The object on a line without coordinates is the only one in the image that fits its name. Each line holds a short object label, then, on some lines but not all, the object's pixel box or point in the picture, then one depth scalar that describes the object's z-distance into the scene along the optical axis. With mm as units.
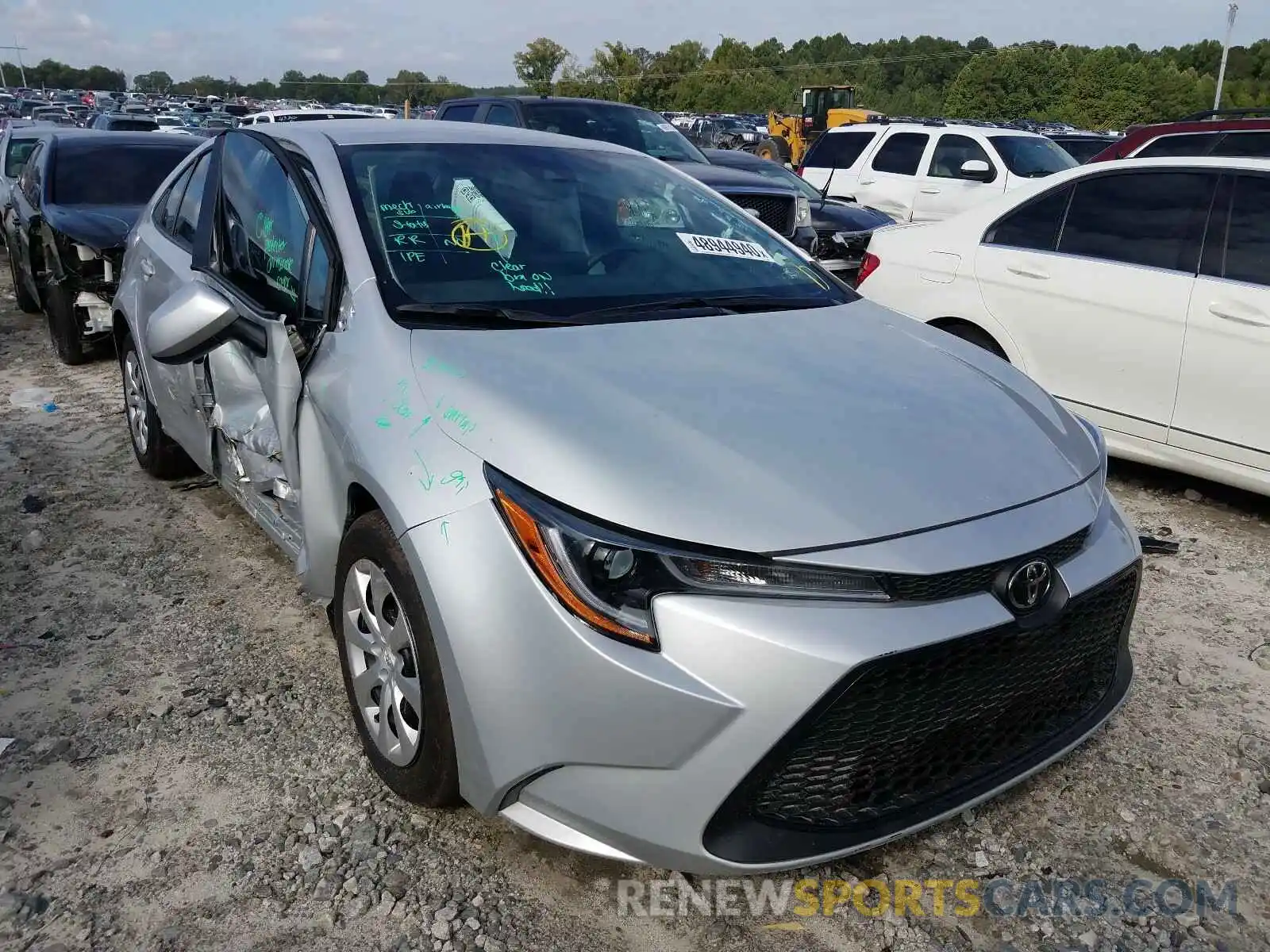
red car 7738
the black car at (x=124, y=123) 13641
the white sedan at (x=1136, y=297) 4363
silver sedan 1955
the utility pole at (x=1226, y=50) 40078
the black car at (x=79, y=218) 6859
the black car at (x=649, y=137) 8914
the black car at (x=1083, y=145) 14992
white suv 11789
